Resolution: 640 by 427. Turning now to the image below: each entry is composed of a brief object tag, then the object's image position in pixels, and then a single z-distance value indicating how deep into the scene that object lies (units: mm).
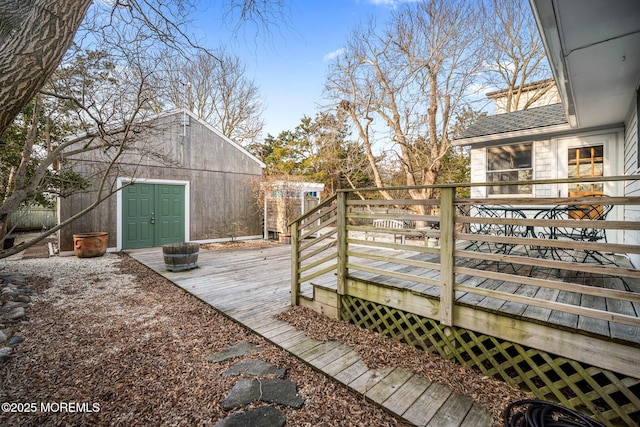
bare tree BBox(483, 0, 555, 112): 11312
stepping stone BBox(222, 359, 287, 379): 2500
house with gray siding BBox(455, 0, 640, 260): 2377
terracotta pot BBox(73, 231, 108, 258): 7349
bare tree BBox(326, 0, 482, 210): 10102
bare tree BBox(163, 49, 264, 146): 14399
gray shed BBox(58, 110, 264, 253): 8000
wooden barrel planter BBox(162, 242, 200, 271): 5941
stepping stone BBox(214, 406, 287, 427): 1921
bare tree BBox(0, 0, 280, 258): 1480
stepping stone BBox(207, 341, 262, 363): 2792
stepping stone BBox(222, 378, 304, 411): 2143
